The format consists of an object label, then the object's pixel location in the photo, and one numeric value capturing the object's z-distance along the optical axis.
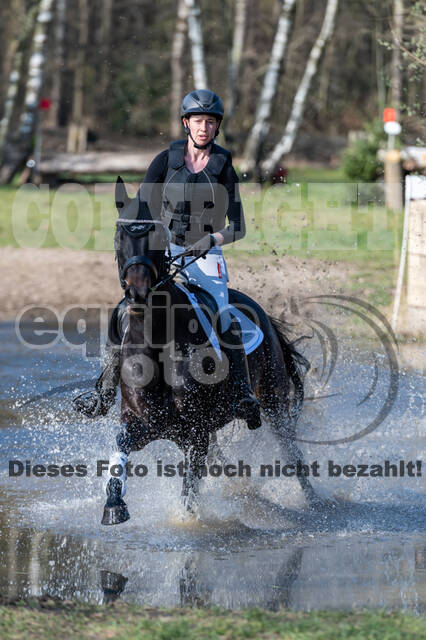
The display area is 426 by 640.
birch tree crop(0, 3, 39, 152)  50.56
